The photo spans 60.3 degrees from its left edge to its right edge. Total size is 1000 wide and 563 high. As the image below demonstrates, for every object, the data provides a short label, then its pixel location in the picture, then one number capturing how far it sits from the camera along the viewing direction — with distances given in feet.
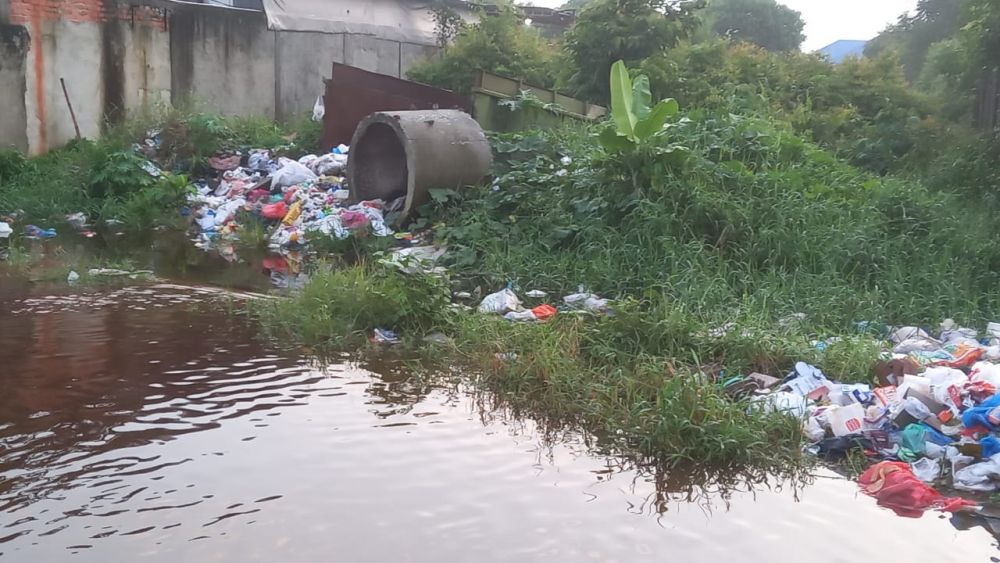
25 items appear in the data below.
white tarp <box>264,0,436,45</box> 47.62
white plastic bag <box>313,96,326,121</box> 36.95
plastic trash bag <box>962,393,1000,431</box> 10.96
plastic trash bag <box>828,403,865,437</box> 11.48
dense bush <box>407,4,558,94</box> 38.32
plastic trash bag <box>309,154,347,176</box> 30.83
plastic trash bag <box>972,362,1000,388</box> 12.01
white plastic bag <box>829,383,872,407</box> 12.37
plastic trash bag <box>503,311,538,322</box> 16.55
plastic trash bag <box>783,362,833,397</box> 12.82
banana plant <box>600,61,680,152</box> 20.90
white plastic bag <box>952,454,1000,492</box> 10.34
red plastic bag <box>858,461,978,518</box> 9.94
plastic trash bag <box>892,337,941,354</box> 14.82
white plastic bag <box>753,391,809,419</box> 11.84
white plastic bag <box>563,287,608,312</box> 17.03
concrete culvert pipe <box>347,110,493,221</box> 24.08
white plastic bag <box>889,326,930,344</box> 15.81
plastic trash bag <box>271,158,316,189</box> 30.12
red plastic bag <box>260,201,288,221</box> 28.30
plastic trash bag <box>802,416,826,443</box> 11.60
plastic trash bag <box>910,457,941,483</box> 10.62
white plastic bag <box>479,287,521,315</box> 17.26
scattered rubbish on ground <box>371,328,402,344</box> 15.61
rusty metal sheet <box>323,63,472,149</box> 30.32
